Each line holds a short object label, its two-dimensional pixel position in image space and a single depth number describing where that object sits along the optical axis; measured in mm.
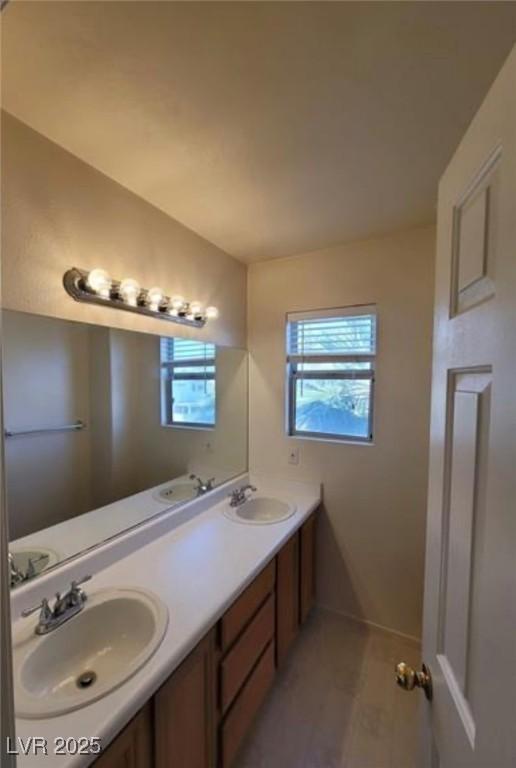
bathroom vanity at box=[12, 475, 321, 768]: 809
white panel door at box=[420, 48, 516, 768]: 438
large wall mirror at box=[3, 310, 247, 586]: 1234
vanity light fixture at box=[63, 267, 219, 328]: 1300
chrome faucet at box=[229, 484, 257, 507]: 2109
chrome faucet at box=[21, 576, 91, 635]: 1039
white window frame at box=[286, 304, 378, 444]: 2088
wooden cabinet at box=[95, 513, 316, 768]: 903
